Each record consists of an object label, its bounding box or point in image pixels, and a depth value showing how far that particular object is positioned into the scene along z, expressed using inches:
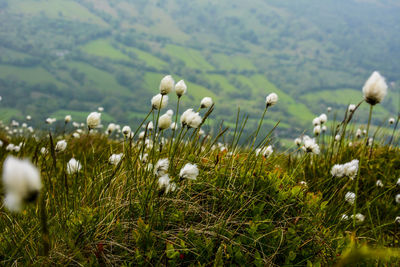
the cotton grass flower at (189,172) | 89.7
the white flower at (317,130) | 185.6
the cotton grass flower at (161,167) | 93.4
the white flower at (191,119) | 104.0
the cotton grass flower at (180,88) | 115.4
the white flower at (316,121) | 205.6
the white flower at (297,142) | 208.5
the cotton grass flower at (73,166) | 118.5
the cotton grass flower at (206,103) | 131.3
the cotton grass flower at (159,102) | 109.8
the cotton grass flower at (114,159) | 120.3
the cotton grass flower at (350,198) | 114.6
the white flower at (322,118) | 202.9
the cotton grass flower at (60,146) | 112.8
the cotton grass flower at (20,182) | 39.7
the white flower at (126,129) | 152.4
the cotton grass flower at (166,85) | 103.2
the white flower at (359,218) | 118.9
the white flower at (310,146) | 123.4
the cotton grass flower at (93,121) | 113.0
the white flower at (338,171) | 110.3
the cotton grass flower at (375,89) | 69.8
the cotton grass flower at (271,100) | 123.3
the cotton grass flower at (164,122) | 99.4
